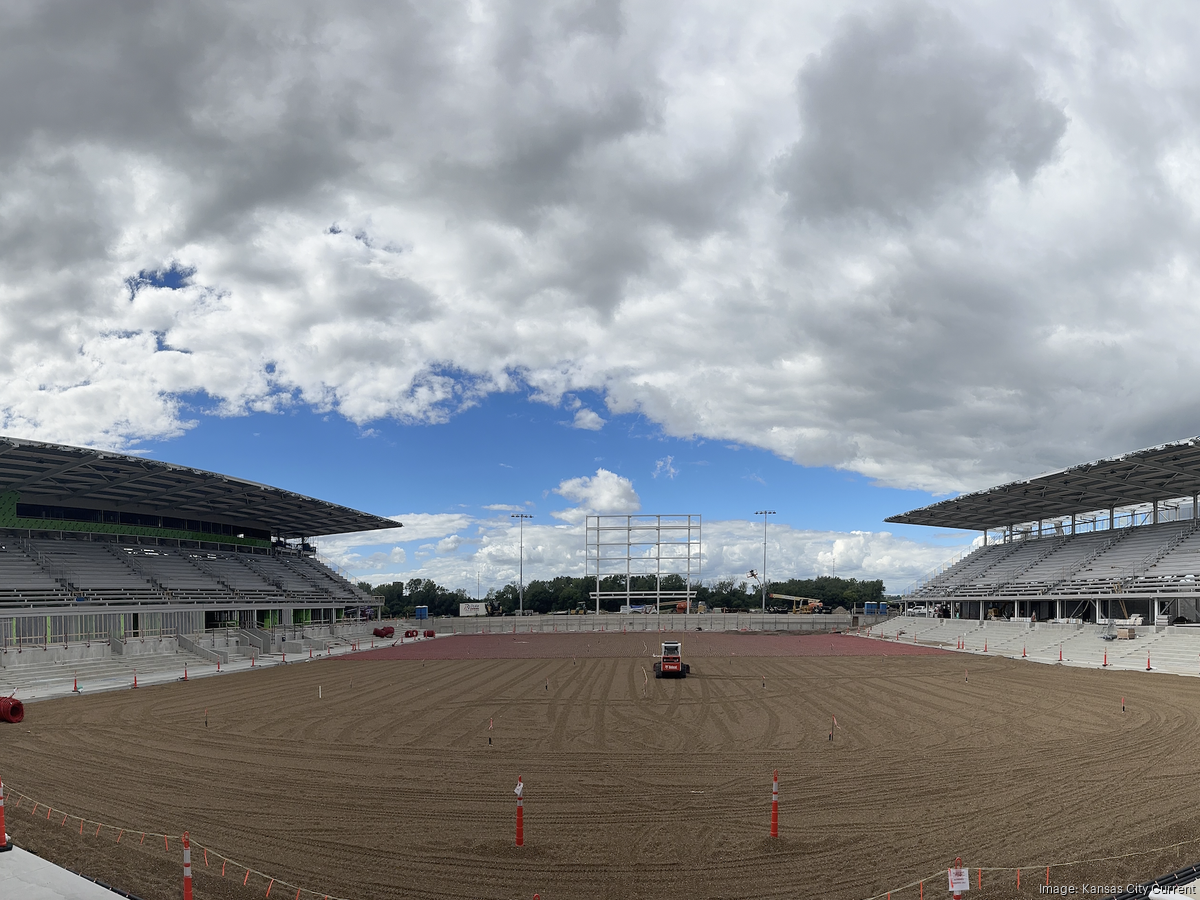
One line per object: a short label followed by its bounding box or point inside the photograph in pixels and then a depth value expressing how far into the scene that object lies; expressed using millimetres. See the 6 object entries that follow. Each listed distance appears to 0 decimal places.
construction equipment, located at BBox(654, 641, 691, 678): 37094
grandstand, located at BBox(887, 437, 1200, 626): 49562
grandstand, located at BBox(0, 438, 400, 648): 43125
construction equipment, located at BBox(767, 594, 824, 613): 118494
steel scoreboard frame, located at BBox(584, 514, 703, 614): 96938
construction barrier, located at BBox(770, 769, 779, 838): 12672
